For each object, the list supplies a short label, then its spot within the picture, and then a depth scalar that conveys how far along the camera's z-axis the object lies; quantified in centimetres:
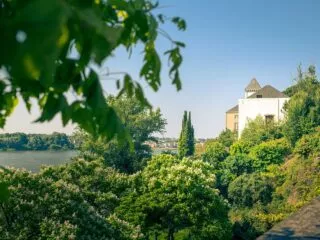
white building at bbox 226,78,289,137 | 5875
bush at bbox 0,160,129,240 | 1212
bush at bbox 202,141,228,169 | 5063
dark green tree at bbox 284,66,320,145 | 4769
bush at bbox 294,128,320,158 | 4128
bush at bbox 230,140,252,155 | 5191
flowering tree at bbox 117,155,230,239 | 2417
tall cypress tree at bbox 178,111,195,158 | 6756
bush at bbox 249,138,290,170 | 4700
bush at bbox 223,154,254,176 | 4684
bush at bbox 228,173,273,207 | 3811
